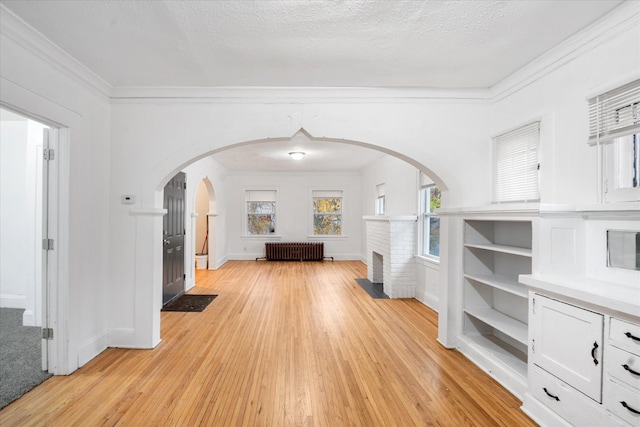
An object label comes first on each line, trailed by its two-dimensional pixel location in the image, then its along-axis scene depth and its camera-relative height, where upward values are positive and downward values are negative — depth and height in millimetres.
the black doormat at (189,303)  4413 -1454
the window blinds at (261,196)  9133 +557
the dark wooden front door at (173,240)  4625 -458
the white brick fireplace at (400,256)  5043 -733
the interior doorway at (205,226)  7504 -395
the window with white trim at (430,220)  4703 -87
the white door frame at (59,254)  2582 -382
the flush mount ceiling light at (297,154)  6116 +1269
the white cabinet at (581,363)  1511 -877
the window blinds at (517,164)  2662 +508
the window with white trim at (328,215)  9227 -32
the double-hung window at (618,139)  1872 +533
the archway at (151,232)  3094 -215
